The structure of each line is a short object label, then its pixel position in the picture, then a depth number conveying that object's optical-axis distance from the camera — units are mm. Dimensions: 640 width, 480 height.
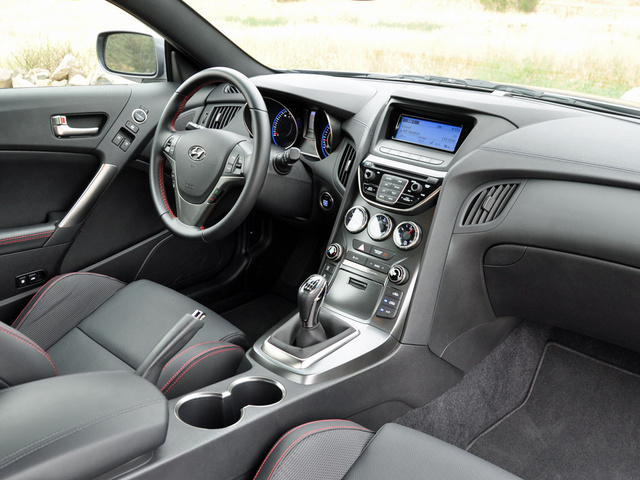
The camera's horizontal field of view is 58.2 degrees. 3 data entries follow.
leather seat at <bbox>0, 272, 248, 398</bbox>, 1421
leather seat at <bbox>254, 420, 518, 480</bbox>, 1062
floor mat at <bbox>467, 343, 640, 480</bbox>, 1744
